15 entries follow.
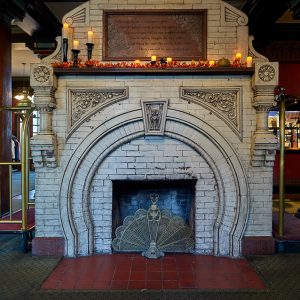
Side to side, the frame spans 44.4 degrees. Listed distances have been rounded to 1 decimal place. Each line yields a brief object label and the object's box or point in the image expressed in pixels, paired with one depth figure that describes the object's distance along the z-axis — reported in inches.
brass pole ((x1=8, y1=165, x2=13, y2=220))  185.0
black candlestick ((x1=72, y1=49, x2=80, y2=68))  168.6
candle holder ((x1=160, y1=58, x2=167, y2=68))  168.1
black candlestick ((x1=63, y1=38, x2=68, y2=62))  171.3
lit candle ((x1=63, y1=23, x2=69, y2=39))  172.7
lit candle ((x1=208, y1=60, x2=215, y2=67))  168.6
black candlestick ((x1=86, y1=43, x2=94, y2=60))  169.9
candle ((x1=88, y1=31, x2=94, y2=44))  169.3
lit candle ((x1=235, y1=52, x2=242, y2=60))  170.7
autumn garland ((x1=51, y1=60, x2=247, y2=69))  168.1
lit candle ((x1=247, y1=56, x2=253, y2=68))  167.3
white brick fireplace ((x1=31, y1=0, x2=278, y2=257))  171.0
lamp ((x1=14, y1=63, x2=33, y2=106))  189.8
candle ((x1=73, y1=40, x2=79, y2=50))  169.9
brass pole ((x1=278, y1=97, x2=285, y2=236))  186.5
